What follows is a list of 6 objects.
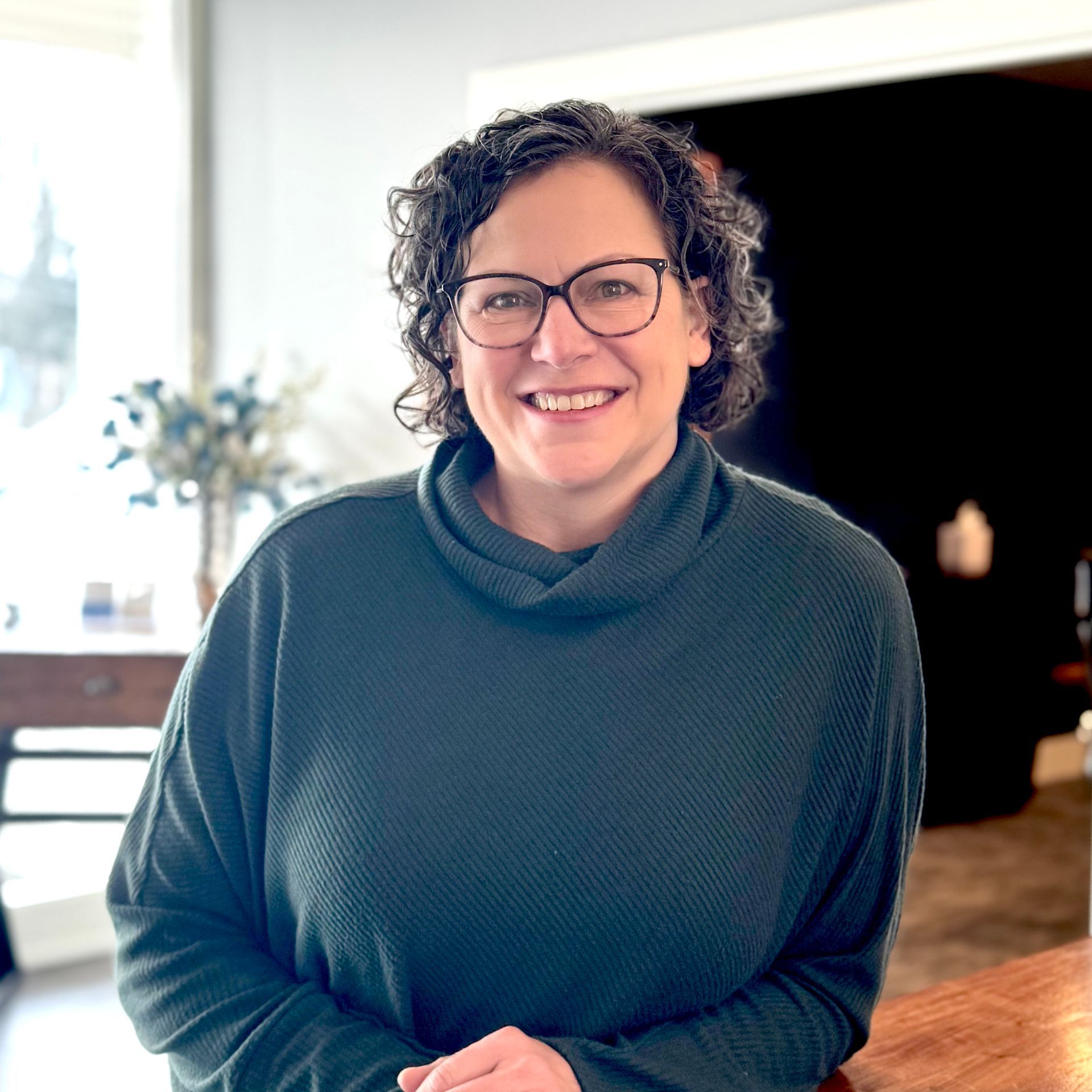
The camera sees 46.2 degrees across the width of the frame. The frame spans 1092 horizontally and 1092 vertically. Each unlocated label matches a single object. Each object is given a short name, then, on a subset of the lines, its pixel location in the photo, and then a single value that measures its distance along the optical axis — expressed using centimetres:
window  351
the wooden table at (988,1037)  102
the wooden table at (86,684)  293
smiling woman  103
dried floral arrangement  322
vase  322
